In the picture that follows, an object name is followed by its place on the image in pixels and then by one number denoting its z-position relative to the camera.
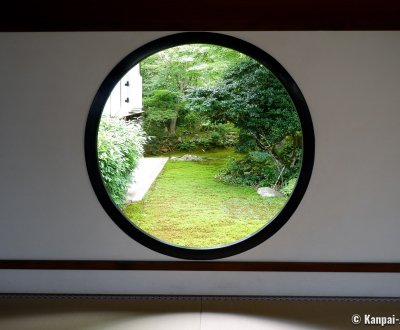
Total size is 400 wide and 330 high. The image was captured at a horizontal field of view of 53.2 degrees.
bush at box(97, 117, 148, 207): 5.89
